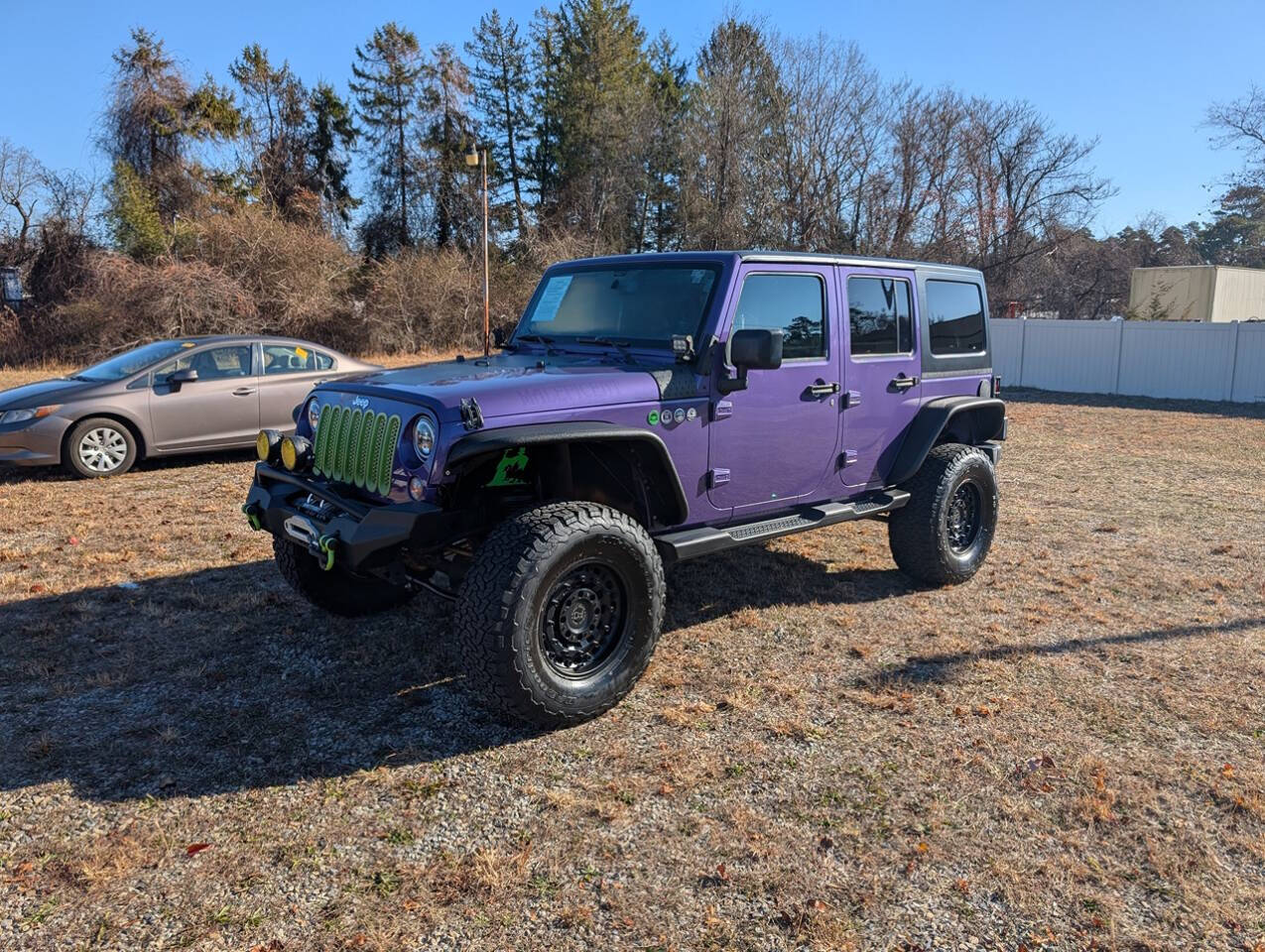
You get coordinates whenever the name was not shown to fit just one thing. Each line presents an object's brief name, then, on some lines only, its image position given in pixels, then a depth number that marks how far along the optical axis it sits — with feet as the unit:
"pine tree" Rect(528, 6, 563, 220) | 145.18
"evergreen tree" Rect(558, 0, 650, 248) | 137.90
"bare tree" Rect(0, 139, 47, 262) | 101.40
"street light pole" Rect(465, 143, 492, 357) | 86.29
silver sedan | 28.32
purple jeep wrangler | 12.00
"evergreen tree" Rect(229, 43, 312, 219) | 128.98
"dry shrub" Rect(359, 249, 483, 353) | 109.09
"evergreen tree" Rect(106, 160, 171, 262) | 95.91
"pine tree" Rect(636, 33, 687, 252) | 137.49
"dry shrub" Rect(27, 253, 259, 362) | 83.97
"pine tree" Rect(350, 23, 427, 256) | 144.97
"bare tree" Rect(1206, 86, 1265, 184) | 102.58
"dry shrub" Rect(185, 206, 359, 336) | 92.53
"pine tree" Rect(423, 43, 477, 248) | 143.64
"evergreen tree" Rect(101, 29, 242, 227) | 111.96
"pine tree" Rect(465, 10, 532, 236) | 150.00
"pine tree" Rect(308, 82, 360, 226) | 145.18
